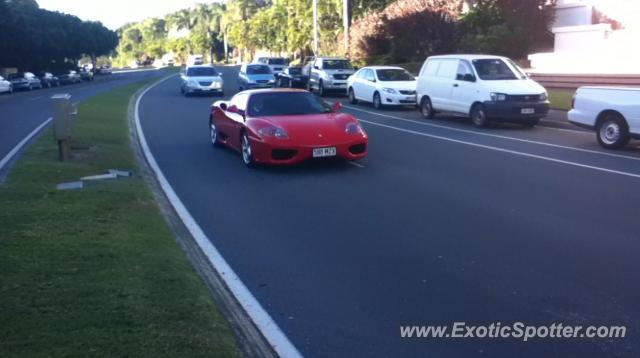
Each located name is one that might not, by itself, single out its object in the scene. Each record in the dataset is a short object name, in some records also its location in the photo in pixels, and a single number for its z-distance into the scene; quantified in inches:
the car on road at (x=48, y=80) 2305.6
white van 706.2
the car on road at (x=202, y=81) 1328.7
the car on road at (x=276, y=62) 1898.6
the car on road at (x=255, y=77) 1352.1
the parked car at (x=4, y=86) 1743.4
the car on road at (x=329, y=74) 1274.6
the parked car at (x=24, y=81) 2020.2
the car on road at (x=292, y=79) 1393.8
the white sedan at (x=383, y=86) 951.0
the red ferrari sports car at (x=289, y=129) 454.3
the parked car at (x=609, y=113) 531.8
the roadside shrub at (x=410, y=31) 1412.4
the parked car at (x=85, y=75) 2872.3
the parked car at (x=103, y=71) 3850.9
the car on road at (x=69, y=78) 2581.2
